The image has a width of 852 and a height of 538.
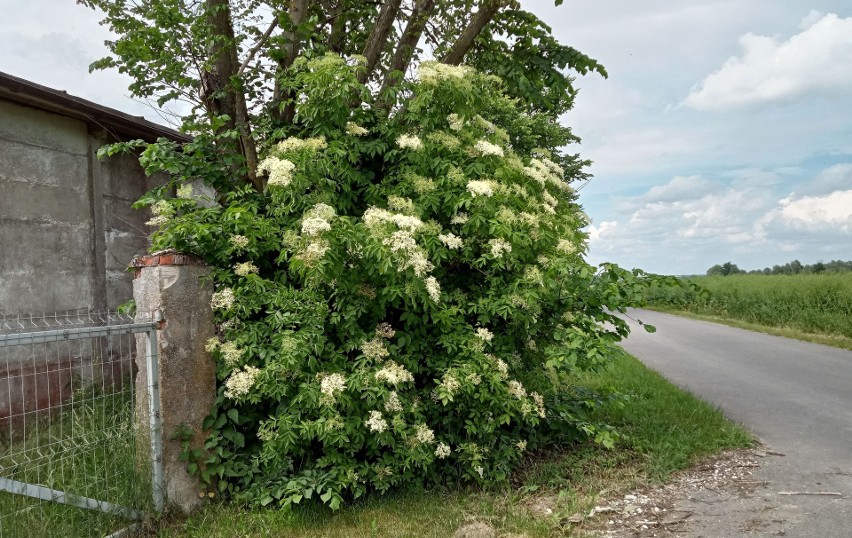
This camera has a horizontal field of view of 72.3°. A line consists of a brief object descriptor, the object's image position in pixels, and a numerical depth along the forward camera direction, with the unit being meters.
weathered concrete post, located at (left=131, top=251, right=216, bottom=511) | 4.48
